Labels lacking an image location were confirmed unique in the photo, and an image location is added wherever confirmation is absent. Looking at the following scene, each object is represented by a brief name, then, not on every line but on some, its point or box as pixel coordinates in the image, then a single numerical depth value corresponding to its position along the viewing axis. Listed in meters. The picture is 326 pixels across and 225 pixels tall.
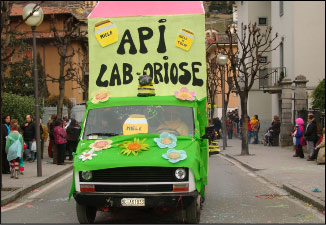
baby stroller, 32.12
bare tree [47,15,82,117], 28.03
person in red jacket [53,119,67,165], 20.48
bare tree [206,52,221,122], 44.85
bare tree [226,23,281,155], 26.06
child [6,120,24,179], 15.52
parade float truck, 8.50
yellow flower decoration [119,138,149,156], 8.78
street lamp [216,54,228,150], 28.09
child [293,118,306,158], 22.50
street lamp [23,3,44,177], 16.28
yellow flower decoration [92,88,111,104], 10.30
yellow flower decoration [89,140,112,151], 9.09
